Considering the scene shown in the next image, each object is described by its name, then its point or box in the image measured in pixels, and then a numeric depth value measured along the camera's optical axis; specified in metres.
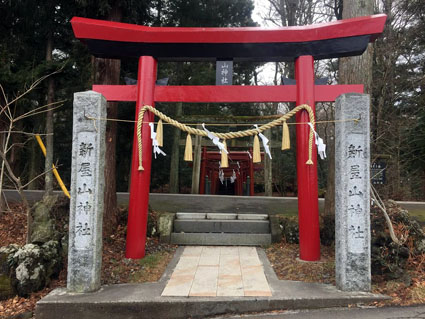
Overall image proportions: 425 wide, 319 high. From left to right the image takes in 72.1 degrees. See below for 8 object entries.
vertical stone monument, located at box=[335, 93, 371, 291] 3.98
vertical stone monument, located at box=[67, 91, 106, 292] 4.05
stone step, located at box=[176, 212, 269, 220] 7.24
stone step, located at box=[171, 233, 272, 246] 6.39
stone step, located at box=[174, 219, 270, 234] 6.82
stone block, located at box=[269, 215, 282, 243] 6.45
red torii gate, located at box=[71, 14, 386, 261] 5.21
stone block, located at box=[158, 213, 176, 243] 6.51
